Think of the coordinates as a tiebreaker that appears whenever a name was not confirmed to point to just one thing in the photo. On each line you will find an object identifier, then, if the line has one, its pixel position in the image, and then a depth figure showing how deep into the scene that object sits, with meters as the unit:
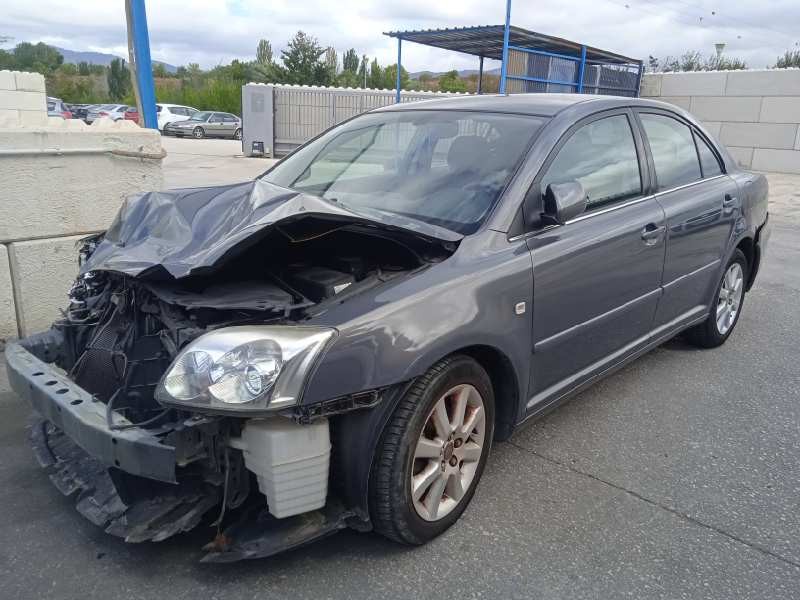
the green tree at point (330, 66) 41.65
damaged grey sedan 2.22
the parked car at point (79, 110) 33.72
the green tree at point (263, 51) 65.56
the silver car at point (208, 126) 31.66
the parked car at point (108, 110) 31.62
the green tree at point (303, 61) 40.75
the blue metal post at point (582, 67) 16.34
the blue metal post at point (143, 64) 5.62
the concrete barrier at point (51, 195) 4.44
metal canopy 14.80
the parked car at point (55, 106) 23.08
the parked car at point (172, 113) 31.99
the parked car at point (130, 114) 26.55
